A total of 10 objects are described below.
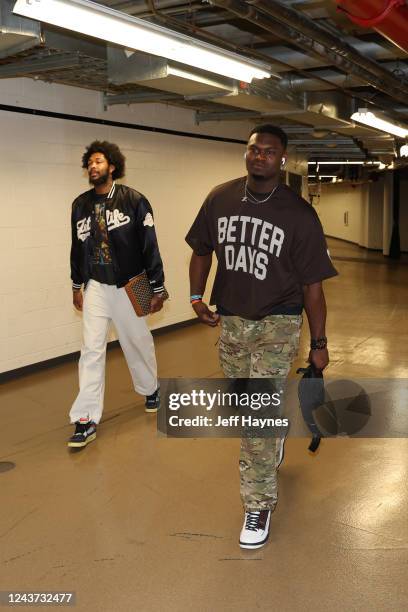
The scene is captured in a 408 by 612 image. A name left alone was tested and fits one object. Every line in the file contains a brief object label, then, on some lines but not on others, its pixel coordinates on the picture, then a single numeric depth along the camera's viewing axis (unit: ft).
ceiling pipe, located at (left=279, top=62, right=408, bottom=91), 16.56
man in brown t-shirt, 8.09
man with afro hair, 11.61
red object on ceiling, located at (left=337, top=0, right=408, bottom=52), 6.64
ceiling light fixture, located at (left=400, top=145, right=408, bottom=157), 25.48
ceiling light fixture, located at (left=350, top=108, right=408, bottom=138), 17.73
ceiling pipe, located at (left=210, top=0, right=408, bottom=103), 9.41
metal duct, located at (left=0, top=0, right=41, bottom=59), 9.74
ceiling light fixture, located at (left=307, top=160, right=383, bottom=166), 39.65
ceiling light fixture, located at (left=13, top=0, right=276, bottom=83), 8.43
